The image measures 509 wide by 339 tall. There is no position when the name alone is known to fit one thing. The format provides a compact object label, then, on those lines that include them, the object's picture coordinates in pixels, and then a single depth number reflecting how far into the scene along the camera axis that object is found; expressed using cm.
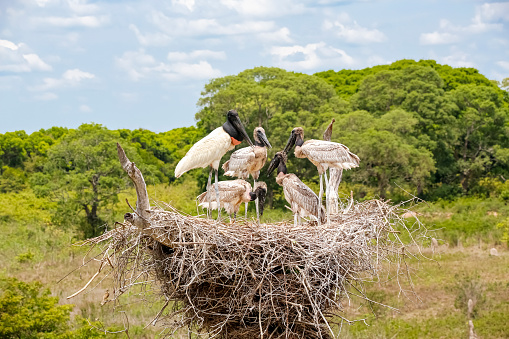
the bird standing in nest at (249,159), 1767
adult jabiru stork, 1617
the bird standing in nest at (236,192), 1875
